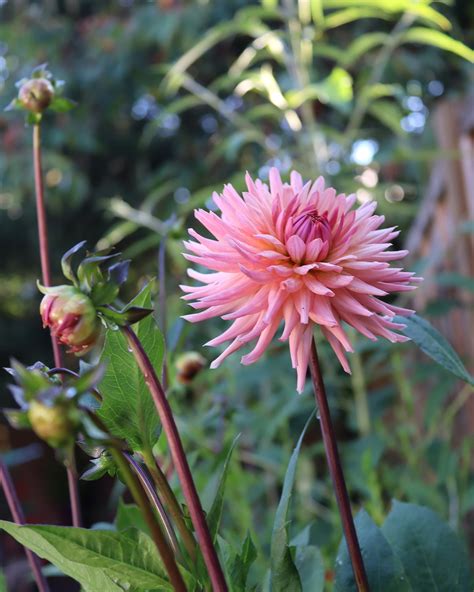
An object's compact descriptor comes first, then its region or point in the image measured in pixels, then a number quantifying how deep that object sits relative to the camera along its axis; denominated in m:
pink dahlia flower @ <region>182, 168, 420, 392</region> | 0.33
